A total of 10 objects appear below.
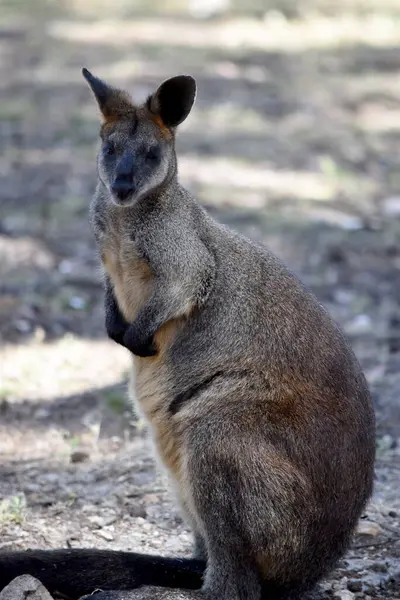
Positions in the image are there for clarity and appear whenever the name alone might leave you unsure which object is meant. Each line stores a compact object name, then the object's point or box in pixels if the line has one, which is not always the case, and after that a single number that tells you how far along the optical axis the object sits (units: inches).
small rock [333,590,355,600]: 382.8
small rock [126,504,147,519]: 443.8
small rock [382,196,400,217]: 872.3
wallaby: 350.0
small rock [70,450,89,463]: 498.0
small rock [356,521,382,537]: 428.5
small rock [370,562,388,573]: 403.5
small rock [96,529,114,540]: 423.2
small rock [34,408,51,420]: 543.6
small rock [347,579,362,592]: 391.5
